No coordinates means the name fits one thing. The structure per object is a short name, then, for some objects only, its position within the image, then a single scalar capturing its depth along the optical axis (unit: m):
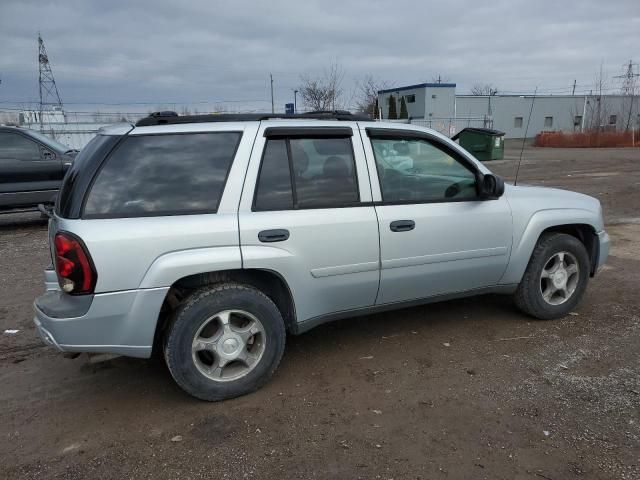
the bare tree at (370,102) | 41.47
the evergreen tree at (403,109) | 40.47
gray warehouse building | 42.00
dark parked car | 8.89
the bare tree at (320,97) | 30.67
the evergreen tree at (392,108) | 40.77
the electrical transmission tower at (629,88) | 48.78
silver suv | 2.95
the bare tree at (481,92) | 58.23
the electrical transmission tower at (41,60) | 54.53
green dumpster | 22.16
